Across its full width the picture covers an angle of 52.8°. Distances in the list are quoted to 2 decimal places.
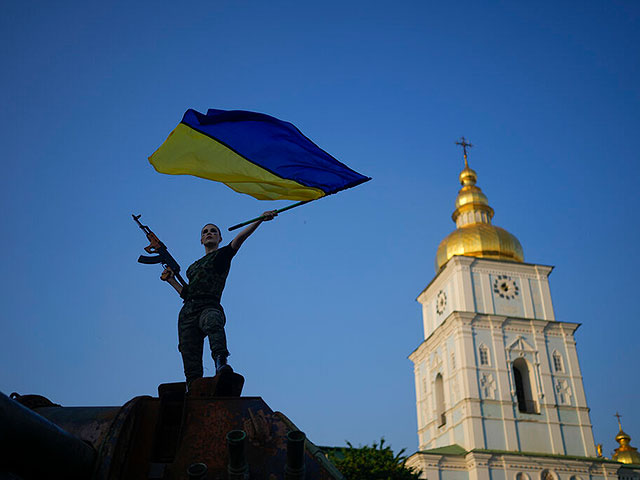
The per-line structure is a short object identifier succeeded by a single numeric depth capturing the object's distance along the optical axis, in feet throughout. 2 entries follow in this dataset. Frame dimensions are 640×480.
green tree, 74.69
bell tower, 114.11
